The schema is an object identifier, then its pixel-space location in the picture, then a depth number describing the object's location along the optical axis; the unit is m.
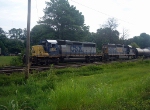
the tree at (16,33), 108.59
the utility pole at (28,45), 13.29
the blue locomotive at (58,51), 25.36
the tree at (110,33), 77.62
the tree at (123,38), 80.79
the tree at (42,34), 46.12
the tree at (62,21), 47.84
